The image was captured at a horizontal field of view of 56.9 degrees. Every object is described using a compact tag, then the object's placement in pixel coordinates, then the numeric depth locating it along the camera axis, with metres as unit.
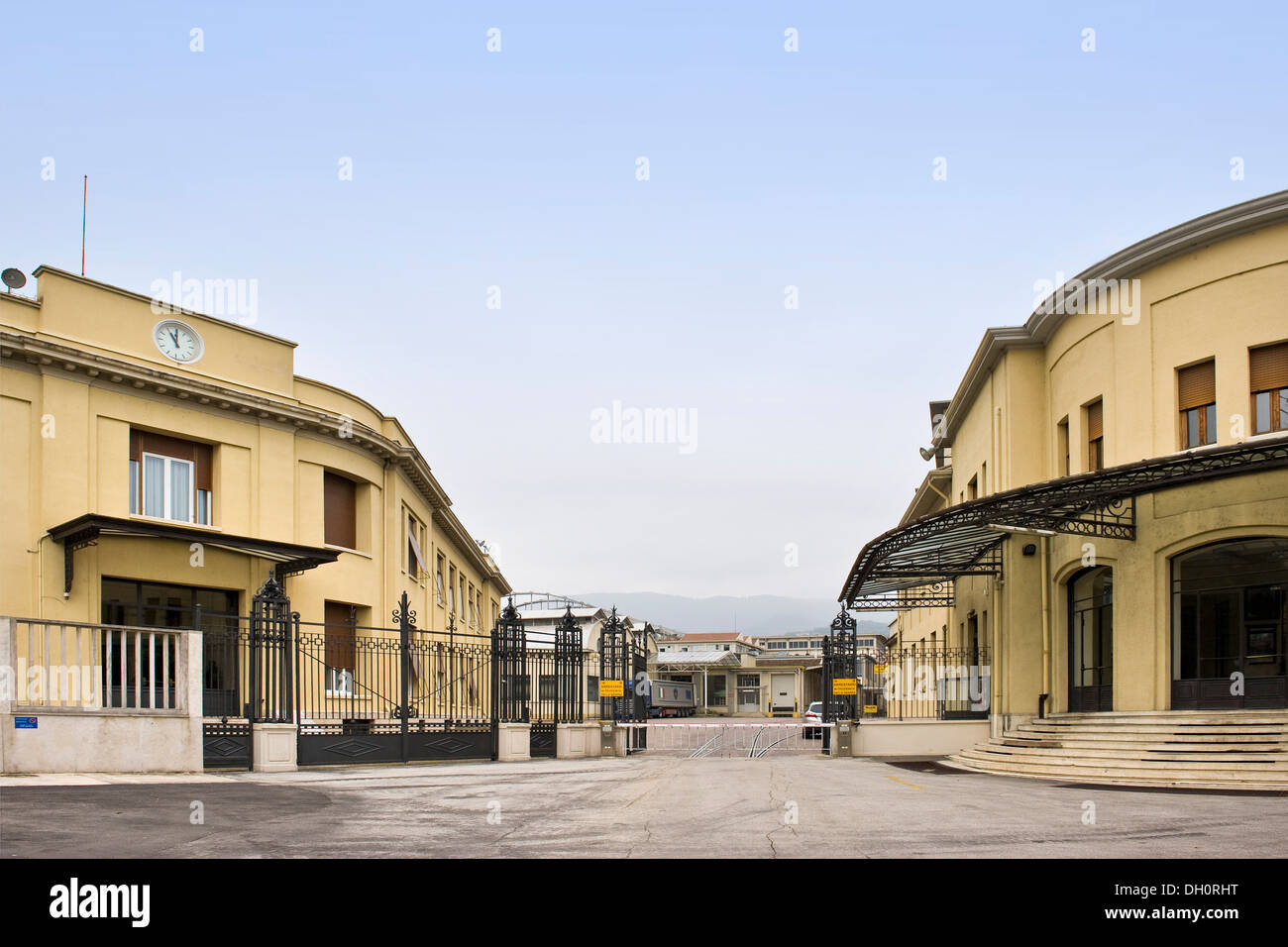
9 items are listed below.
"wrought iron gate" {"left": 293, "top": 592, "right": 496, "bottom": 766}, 21.36
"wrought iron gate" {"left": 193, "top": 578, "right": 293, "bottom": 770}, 19.19
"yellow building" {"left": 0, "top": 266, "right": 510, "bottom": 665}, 22.09
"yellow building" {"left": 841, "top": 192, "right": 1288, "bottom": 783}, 20.05
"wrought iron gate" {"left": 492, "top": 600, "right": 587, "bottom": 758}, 24.72
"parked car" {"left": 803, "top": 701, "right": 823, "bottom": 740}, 40.56
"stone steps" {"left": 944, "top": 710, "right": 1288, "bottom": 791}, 17.12
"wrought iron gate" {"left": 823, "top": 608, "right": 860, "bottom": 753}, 29.75
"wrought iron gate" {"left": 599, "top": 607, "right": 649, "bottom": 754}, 28.45
